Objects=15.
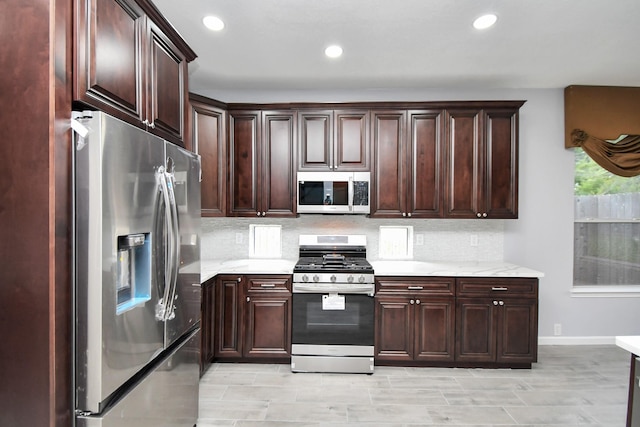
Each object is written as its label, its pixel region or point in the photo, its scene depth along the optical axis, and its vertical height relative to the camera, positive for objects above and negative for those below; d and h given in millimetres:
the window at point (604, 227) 3730 -184
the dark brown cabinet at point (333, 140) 3365 +713
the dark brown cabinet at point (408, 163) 3322 +478
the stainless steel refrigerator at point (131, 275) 1242 -288
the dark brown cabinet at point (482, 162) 3268 +476
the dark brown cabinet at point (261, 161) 3400 +503
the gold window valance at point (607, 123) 3549 +933
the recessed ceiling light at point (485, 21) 2303 +1338
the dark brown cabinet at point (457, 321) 3043 -1011
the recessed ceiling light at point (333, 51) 2744 +1340
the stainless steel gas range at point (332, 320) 3006 -994
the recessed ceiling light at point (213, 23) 2355 +1353
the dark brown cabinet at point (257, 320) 3117 -1022
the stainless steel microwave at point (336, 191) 3307 +193
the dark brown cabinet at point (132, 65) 1252 +667
